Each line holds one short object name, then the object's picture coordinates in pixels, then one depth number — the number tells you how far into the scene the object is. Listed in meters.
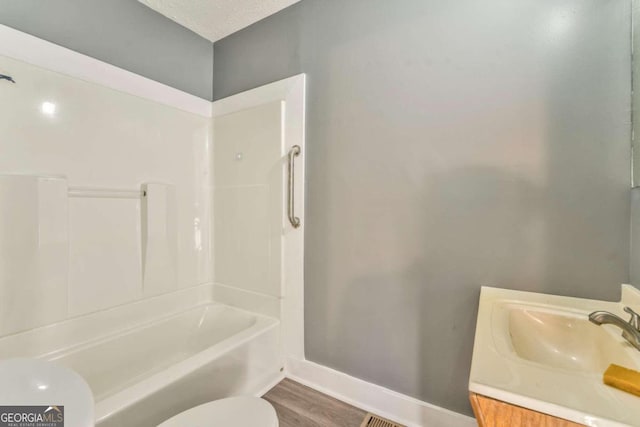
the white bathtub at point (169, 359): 1.10
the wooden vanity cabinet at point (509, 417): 0.49
